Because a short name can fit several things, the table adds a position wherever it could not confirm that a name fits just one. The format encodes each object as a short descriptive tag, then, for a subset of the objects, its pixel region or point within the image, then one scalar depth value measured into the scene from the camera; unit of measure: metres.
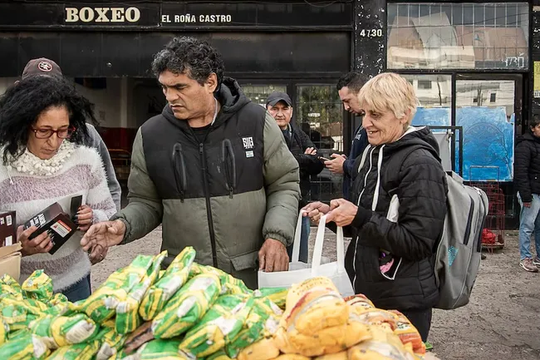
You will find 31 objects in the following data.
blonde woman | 2.51
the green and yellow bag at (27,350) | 1.75
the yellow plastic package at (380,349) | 1.67
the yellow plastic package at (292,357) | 1.69
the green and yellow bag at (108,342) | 1.73
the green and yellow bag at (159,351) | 1.63
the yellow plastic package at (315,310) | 1.65
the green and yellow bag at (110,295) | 1.69
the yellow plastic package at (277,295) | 2.04
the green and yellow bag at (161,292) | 1.71
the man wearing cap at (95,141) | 3.69
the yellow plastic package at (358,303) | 2.07
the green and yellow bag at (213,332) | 1.64
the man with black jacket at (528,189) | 7.41
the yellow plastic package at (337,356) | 1.70
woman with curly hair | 2.59
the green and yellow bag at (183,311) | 1.65
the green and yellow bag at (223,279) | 1.89
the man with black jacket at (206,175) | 2.62
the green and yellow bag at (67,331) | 1.71
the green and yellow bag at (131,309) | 1.68
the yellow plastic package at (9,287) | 2.14
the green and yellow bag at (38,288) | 2.28
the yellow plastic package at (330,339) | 1.66
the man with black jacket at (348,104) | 5.01
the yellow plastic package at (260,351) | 1.70
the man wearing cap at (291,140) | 5.48
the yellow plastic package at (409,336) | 1.99
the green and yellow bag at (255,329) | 1.69
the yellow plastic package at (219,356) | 1.70
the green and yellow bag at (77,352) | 1.72
